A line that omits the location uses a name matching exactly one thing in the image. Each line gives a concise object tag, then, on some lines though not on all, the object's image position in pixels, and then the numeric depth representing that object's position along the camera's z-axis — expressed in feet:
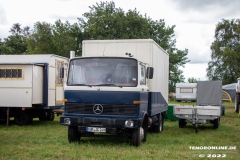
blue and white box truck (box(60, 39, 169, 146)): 33.68
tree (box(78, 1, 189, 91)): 143.33
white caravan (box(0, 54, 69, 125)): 52.06
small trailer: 50.06
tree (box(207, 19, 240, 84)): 191.31
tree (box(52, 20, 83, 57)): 149.18
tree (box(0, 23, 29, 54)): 210.22
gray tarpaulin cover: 66.49
